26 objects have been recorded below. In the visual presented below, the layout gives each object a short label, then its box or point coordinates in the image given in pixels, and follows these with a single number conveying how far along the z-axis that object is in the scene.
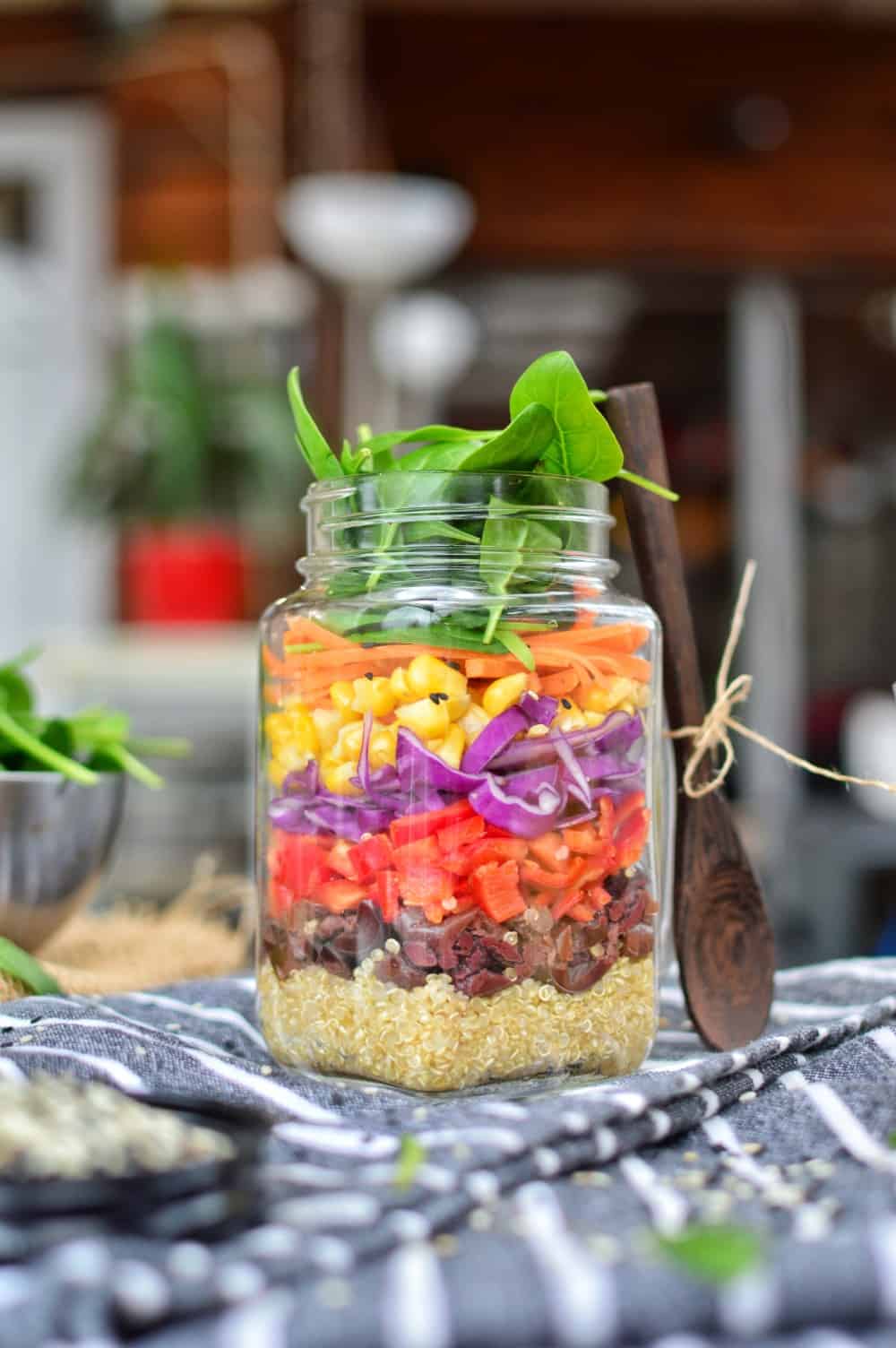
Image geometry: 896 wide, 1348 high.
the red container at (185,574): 2.51
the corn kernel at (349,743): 0.58
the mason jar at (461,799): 0.56
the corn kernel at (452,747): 0.56
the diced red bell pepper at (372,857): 0.57
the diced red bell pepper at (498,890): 0.55
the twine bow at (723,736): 0.64
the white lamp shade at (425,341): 3.13
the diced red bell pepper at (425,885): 0.55
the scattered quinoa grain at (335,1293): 0.35
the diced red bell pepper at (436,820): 0.56
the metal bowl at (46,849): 0.74
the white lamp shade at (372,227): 2.41
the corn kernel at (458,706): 0.56
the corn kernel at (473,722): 0.56
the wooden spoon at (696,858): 0.68
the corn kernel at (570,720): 0.57
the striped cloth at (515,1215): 0.35
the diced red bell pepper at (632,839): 0.60
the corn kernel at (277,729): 0.62
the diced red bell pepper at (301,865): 0.59
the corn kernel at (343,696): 0.58
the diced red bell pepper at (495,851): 0.55
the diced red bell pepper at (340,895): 0.58
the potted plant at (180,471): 2.47
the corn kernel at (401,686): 0.56
